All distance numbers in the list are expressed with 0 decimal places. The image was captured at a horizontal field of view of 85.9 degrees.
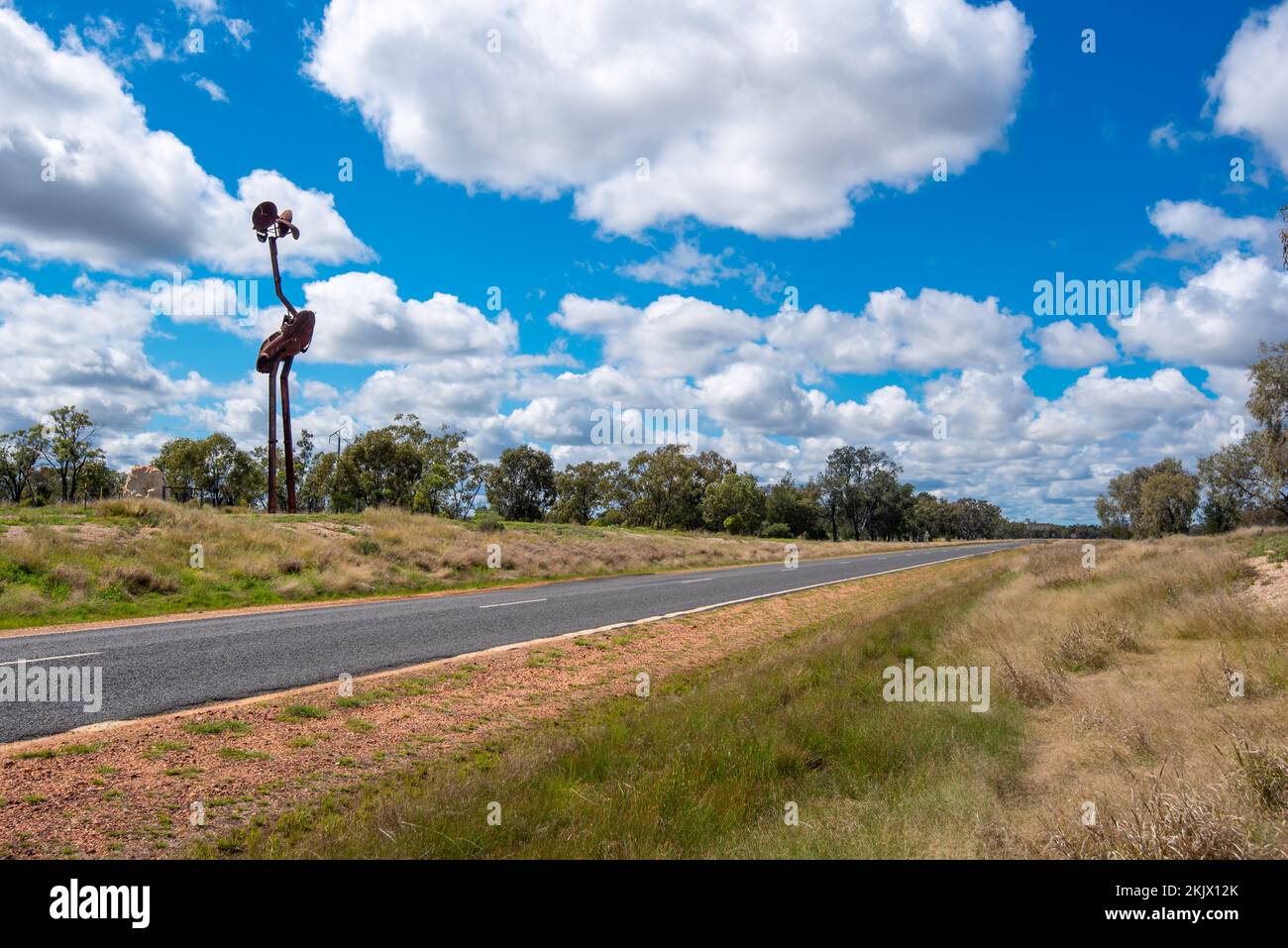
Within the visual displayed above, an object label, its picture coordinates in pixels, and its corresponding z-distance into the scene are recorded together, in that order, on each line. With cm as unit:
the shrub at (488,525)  3684
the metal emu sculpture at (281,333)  3225
